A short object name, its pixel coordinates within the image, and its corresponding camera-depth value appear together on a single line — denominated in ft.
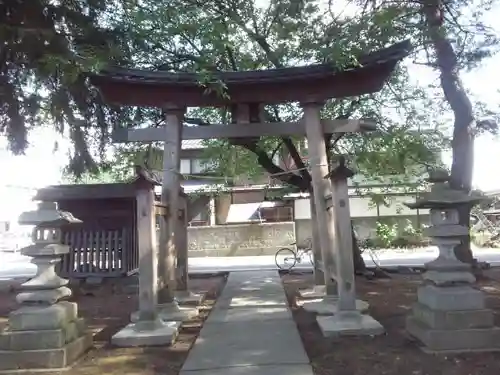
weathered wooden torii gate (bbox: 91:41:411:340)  23.89
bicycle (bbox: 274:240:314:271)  52.70
